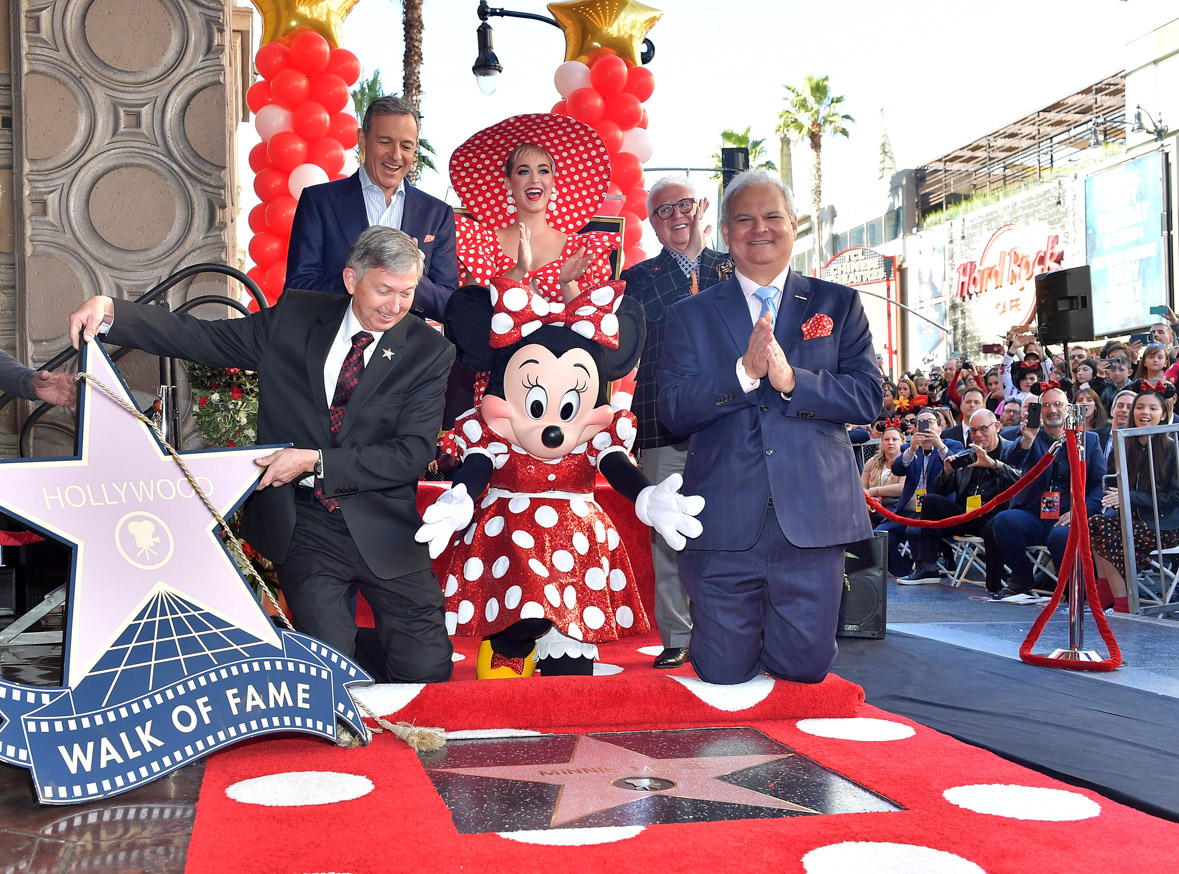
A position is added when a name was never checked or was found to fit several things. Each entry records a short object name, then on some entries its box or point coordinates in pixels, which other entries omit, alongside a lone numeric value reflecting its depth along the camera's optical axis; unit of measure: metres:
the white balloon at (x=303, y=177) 7.89
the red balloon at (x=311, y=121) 8.01
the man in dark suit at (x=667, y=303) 4.17
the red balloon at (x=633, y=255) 8.28
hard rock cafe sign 24.06
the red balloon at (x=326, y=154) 8.09
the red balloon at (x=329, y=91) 8.05
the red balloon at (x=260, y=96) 8.21
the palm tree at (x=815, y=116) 33.38
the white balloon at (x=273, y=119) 8.04
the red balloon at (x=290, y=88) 7.97
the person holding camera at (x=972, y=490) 7.71
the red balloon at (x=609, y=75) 8.56
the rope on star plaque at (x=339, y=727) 2.81
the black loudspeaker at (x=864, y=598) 5.26
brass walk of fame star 2.47
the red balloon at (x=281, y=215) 8.01
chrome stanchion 4.46
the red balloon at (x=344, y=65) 8.11
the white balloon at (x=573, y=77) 8.64
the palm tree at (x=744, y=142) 32.31
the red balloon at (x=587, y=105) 8.52
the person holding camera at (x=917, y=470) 8.45
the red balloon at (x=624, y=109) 8.64
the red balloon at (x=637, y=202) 8.67
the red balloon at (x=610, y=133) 8.59
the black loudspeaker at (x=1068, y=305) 9.20
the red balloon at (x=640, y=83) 8.74
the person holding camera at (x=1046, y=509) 6.95
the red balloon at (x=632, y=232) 8.45
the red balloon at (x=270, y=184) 8.11
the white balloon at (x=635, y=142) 8.75
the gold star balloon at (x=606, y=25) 8.84
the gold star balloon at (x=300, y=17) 8.05
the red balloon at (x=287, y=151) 7.99
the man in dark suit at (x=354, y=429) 3.34
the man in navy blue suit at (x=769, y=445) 3.41
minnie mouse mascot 3.43
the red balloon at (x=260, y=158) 8.25
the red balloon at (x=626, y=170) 8.60
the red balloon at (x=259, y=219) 8.26
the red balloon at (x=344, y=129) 8.20
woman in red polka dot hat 4.14
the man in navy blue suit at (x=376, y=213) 4.24
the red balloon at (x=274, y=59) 8.05
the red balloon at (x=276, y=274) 8.11
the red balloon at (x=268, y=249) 8.05
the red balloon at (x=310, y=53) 7.96
